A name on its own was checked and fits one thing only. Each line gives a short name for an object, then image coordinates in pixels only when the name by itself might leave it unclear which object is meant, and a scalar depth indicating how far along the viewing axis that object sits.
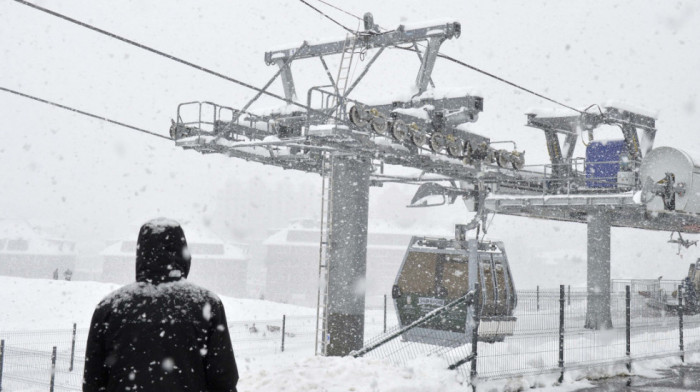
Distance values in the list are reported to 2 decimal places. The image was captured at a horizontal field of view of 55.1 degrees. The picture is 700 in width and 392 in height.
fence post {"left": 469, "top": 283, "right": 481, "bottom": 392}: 10.15
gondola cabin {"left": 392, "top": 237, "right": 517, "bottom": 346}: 15.96
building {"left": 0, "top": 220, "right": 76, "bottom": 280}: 114.44
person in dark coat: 3.26
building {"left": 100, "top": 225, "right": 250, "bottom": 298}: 108.44
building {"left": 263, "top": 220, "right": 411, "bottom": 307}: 110.12
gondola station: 16.25
